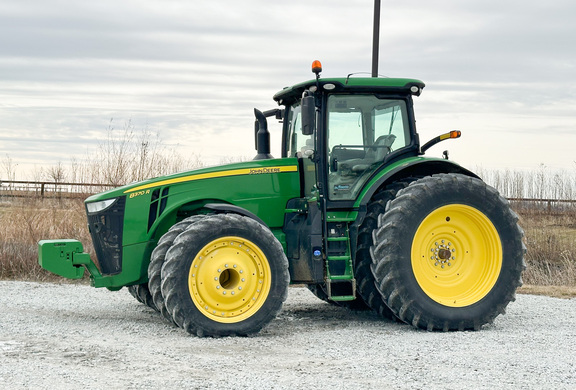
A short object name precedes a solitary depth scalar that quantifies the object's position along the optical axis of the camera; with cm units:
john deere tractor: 746
